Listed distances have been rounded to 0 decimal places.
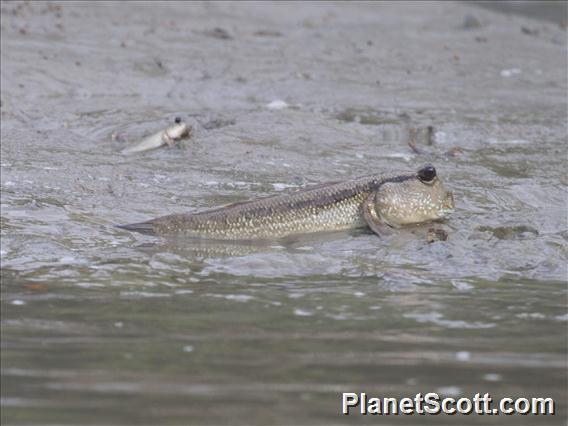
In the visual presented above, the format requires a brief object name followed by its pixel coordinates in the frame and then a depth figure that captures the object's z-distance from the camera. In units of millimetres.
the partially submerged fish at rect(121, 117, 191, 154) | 14852
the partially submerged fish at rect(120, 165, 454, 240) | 10766
